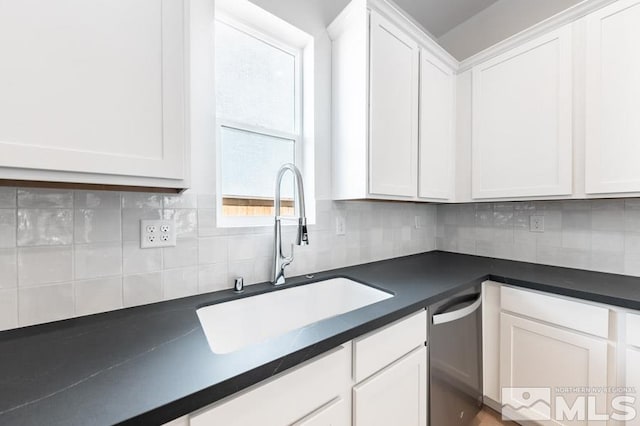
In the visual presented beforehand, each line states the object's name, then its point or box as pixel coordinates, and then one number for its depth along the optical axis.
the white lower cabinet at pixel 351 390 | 0.61
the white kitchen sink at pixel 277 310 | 1.03
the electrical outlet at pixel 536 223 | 1.75
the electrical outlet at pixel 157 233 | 0.98
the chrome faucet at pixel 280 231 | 1.17
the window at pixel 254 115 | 1.31
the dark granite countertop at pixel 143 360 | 0.48
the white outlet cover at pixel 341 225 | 1.60
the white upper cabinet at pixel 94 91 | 0.58
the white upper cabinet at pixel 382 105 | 1.36
